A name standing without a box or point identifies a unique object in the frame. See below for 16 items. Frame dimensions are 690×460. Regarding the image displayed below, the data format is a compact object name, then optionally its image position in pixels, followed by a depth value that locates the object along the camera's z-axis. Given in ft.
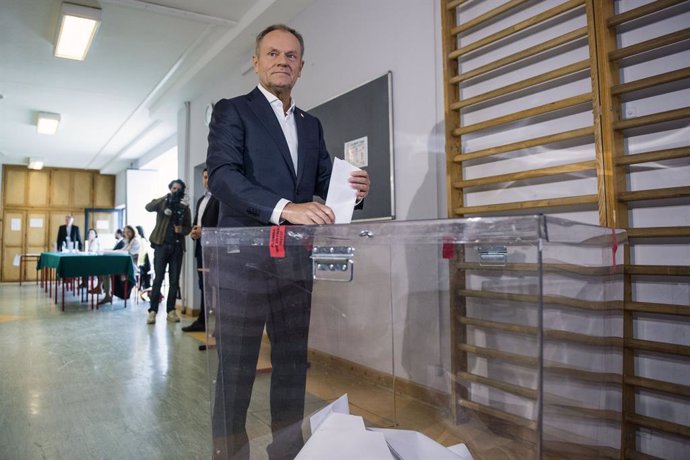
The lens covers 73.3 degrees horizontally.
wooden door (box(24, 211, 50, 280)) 35.22
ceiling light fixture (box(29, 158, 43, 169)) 32.74
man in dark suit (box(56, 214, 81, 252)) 31.73
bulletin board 8.31
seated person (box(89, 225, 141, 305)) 20.83
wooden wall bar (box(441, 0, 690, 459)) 4.58
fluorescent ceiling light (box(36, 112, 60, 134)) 20.98
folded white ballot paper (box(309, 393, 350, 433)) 2.69
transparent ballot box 2.02
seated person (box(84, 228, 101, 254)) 22.99
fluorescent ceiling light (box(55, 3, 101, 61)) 11.13
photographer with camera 14.90
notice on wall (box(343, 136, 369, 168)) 8.86
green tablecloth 17.63
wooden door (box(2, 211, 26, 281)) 34.27
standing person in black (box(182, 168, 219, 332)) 11.85
